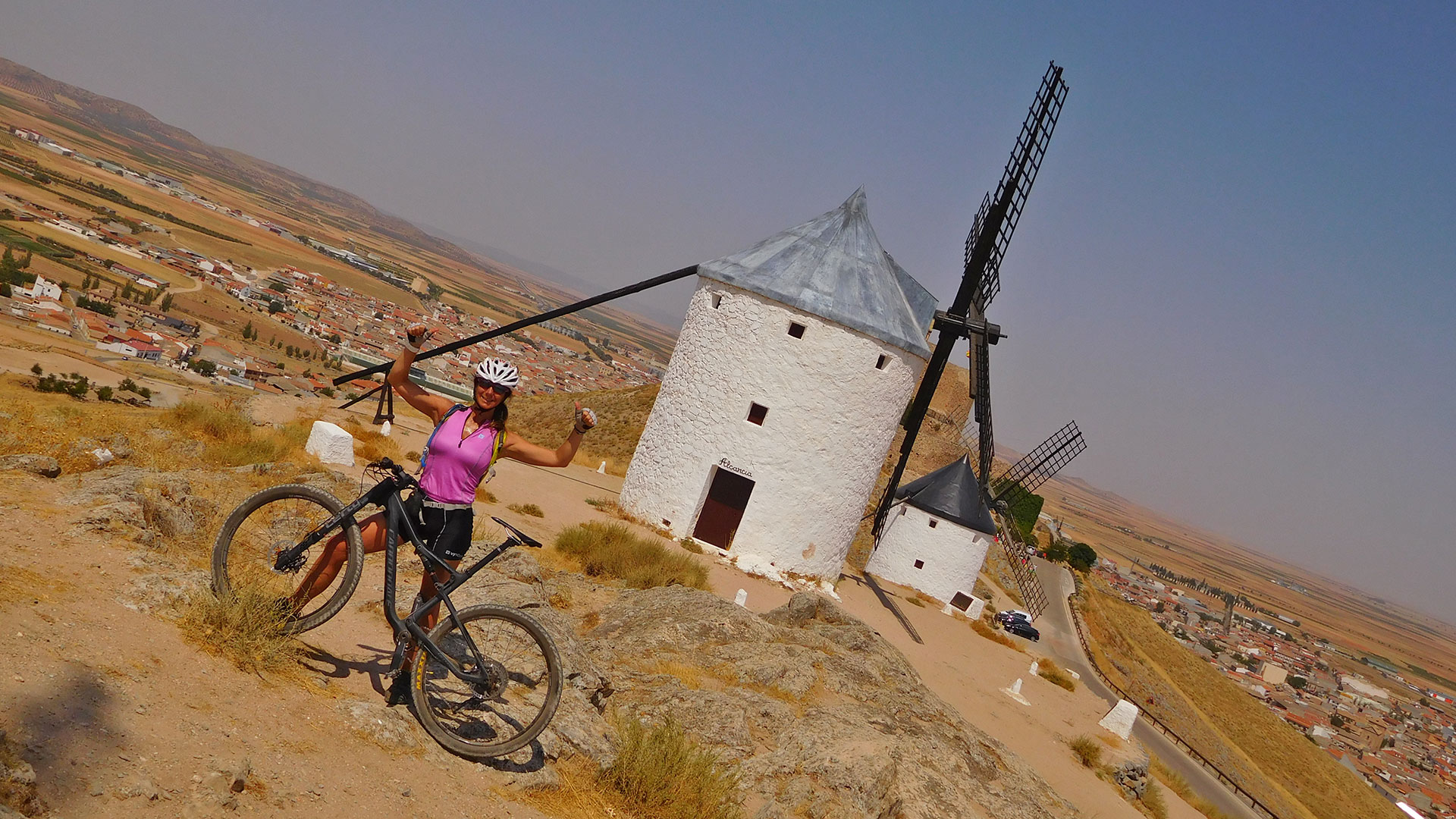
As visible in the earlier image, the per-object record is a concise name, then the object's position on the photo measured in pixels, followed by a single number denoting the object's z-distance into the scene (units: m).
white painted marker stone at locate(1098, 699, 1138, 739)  14.46
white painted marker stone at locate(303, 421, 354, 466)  11.12
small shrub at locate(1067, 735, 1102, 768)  12.42
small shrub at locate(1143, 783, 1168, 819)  11.73
